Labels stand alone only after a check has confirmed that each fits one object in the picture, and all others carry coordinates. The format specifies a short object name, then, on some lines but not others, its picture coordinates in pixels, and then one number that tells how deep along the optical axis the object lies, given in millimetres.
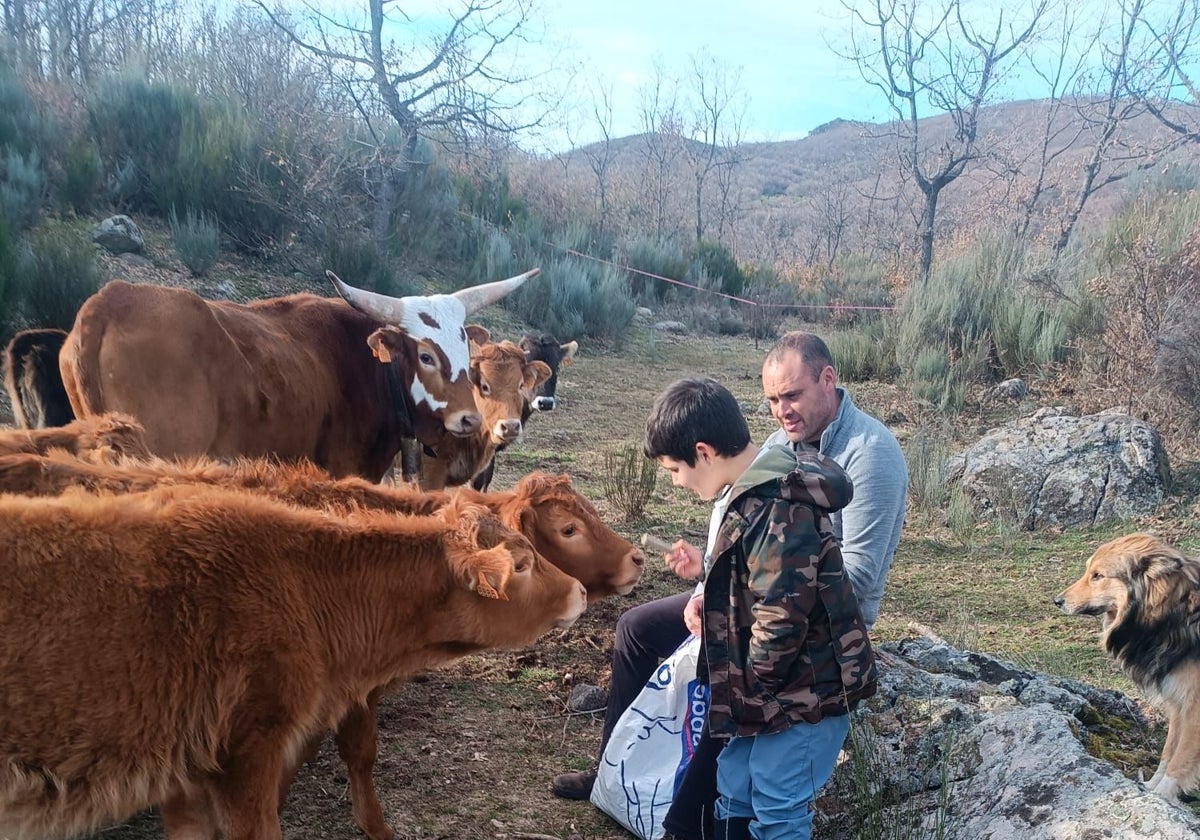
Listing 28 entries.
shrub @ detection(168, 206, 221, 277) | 12508
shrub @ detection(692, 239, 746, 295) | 25594
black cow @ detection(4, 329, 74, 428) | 5391
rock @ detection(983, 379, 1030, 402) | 12516
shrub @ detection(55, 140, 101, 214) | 12586
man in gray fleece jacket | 3479
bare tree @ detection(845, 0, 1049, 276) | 18016
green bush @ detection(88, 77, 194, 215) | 13773
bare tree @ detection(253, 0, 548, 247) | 15039
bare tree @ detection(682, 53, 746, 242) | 38225
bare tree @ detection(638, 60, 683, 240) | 36344
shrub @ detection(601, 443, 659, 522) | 8047
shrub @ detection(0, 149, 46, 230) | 11078
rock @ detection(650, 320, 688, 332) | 20631
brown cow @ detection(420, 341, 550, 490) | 6676
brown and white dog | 4359
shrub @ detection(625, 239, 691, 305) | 22828
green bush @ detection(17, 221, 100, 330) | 9203
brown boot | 4031
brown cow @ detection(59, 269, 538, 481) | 4875
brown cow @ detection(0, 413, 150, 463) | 3955
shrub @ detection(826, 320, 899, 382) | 14906
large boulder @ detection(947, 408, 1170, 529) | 8320
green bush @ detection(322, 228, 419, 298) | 14234
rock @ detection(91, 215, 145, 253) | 11938
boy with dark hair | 2793
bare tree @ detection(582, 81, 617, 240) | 25806
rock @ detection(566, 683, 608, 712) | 4797
